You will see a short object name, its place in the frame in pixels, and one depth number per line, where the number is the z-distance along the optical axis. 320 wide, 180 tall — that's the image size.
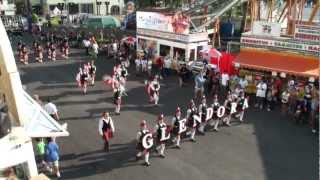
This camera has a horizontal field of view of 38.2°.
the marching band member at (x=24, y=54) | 30.72
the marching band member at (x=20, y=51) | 31.04
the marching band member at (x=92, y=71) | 25.31
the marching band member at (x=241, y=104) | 19.61
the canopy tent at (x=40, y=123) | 10.49
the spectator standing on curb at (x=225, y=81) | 24.08
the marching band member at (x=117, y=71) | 23.80
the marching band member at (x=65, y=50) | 33.09
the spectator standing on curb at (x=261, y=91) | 21.56
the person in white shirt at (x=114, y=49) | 31.72
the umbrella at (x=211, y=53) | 25.84
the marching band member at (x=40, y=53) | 31.33
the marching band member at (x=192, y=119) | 17.42
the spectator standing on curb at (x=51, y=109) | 18.77
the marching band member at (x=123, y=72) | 24.83
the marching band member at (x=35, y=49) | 32.78
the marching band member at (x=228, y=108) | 19.08
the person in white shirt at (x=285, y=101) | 20.62
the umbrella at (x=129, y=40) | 32.81
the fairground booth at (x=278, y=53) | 22.44
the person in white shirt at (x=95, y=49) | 32.16
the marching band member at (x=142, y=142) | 15.26
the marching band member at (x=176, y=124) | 16.69
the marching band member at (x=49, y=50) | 32.53
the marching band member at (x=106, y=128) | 15.95
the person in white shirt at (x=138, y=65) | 28.08
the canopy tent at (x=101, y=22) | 43.94
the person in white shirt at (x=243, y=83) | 22.98
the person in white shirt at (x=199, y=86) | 23.06
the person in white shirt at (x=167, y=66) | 28.03
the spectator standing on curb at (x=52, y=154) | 14.46
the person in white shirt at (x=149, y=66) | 27.52
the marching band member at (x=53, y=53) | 32.19
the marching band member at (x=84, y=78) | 23.72
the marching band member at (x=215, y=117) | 18.41
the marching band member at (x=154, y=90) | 21.92
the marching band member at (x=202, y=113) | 18.00
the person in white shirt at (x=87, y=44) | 33.38
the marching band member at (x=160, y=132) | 15.81
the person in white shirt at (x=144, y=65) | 27.75
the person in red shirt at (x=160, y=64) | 27.62
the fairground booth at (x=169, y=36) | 27.88
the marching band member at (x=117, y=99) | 20.55
